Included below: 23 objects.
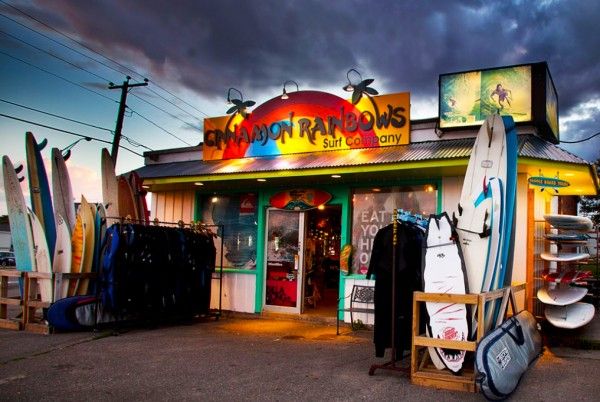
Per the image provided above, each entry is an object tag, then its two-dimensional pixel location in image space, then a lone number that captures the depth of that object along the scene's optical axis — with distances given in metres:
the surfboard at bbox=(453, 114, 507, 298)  6.14
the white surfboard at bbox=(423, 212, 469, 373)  5.84
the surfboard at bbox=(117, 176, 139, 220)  10.70
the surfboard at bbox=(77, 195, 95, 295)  9.12
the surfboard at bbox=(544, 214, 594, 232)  8.22
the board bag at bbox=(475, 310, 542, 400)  5.03
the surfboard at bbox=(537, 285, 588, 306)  7.76
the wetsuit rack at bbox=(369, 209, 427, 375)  6.09
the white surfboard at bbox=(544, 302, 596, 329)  7.57
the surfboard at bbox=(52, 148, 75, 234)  9.68
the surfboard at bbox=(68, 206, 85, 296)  9.07
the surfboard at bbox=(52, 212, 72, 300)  9.16
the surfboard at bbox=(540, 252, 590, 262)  7.89
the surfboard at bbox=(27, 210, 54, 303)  8.98
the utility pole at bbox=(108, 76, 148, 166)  20.03
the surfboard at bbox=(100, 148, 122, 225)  10.30
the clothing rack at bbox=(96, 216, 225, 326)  10.74
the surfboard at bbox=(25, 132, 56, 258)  9.60
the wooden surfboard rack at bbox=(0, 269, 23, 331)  9.09
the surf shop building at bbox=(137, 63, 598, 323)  8.70
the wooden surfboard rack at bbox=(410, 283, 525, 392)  5.60
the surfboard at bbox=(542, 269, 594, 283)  7.92
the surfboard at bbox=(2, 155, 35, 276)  9.44
